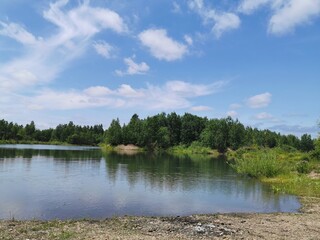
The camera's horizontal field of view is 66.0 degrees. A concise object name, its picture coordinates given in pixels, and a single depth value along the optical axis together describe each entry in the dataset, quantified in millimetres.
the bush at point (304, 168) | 37490
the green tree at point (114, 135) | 119020
